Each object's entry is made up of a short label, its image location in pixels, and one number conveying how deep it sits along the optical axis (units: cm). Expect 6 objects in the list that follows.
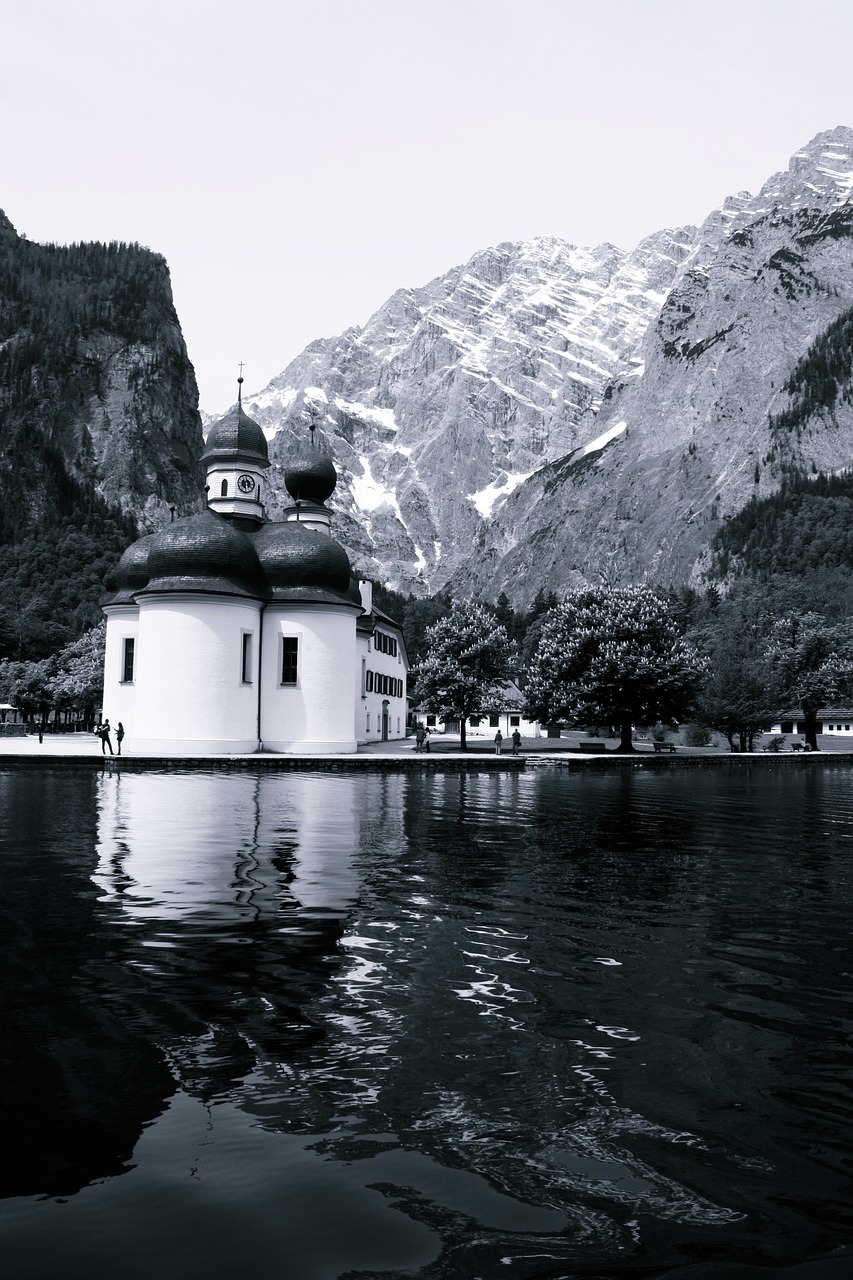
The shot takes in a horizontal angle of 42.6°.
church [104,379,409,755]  4616
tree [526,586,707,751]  6116
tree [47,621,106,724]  7706
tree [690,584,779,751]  7675
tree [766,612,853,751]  8350
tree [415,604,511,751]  6212
